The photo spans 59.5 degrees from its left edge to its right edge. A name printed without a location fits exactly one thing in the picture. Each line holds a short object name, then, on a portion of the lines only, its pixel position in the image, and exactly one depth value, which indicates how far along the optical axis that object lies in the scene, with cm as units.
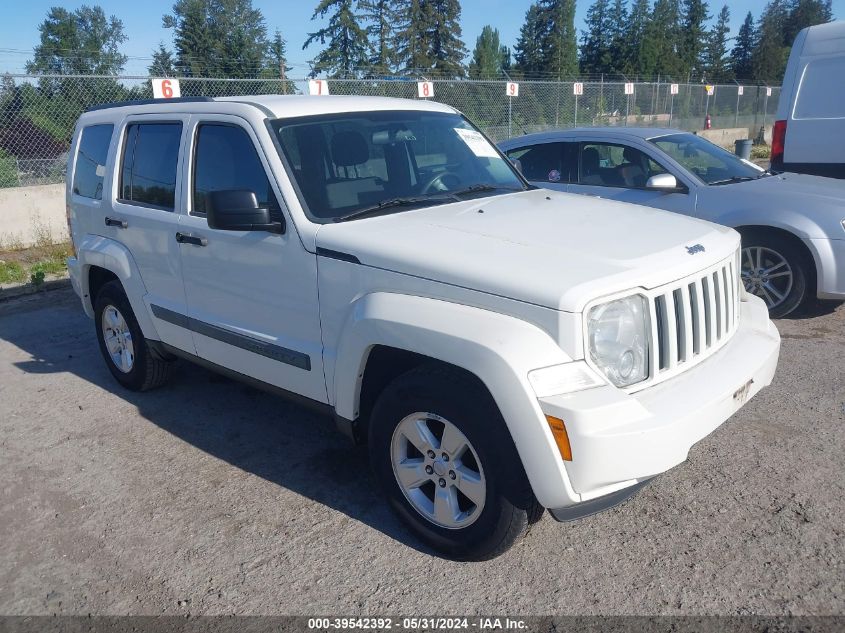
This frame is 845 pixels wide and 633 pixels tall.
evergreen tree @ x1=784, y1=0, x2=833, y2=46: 8738
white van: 765
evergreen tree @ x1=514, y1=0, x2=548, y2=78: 7388
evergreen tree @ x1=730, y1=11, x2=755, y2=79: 8644
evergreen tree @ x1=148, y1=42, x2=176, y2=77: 5158
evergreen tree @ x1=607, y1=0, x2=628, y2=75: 7344
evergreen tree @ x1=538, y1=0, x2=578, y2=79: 7230
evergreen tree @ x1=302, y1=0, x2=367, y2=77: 4828
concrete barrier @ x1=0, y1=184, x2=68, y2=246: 1052
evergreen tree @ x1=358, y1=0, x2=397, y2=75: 4984
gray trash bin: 1690
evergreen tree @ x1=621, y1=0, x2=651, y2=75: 7250
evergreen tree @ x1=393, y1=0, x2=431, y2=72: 5259
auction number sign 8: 1440
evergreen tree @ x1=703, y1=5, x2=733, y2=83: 8062
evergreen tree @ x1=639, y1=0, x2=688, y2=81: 7162
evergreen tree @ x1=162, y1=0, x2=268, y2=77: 4525
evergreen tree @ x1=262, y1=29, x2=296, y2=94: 4493
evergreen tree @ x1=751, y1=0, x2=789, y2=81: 7800
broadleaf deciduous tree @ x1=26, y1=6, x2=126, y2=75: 6686
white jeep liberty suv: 274
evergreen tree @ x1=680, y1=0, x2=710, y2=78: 8088
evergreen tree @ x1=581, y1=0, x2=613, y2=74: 7619
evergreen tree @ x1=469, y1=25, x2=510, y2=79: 7296
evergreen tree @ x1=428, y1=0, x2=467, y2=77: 5528
